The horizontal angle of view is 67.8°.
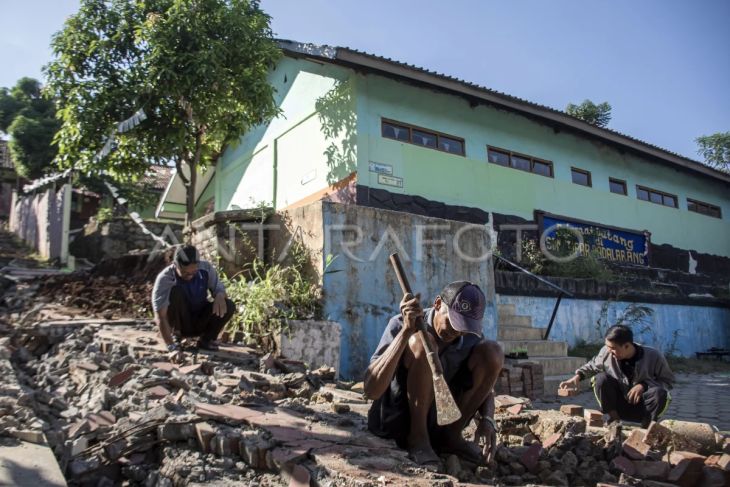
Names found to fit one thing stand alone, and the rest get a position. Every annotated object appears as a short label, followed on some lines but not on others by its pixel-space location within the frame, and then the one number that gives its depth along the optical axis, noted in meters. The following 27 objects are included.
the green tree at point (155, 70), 9.00
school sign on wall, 11.93
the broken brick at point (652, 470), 2.90
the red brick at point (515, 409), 3.89
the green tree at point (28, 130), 16.34
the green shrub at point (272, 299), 5.29
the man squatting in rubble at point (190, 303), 4.86
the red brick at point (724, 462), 2.94
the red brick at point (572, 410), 3.99
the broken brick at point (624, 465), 2.97
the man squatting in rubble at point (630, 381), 4.18
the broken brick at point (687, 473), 2.88
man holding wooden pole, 2.67
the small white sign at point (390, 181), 10.12
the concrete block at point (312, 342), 5.11
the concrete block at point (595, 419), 3.99
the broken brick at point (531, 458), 2.91
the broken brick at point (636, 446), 3.10
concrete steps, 7.16
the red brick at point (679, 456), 2.98
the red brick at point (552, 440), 3.16
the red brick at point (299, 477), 2.42
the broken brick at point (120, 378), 4.16
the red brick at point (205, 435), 2.97
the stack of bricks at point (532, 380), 6.10
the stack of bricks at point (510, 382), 5.89
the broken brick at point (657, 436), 3.33
